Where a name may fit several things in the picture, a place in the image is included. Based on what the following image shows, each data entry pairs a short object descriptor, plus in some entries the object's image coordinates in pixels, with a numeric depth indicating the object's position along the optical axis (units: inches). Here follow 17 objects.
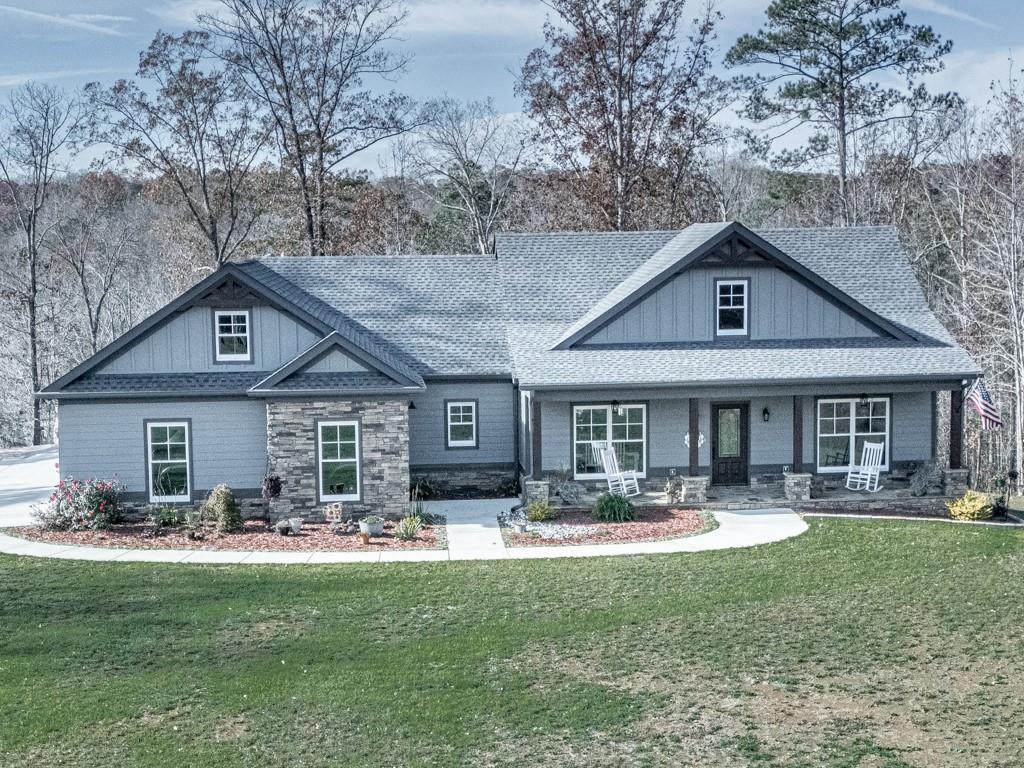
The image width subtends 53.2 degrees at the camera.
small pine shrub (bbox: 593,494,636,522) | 794.8
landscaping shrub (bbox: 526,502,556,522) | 801.6
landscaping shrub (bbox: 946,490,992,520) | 807.1
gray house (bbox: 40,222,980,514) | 804.6
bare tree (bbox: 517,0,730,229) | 1450.5
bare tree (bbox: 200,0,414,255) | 1443.2
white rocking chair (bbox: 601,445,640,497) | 853.2
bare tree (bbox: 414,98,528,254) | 1774.1
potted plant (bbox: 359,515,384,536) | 753.0
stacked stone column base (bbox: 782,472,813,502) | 845.2
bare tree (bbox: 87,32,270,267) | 1423.5
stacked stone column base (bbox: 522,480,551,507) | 820.6
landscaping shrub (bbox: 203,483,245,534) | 776.3
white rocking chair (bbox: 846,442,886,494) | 872.9
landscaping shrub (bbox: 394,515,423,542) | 739.4
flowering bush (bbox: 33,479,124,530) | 780.0
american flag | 821.9
